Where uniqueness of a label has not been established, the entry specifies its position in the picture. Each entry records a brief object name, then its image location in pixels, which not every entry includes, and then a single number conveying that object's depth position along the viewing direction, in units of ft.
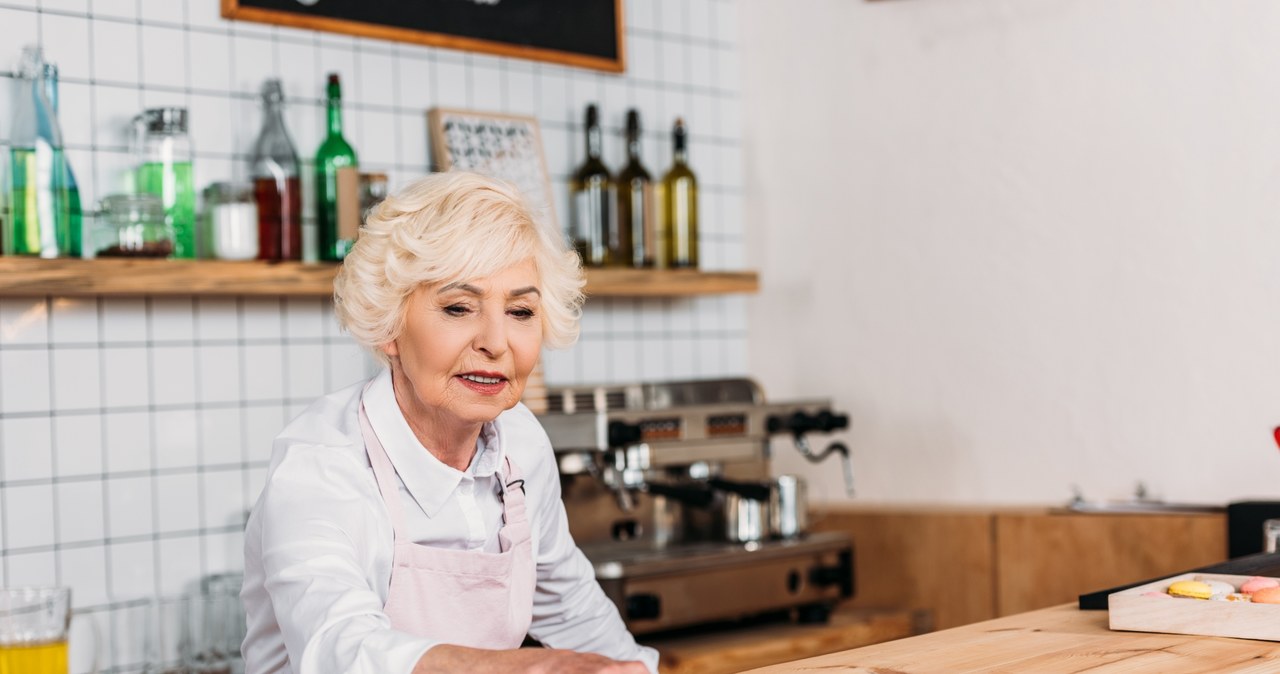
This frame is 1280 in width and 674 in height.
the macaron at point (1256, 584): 5.66
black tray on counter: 6.10
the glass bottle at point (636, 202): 10.90
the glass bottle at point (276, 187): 8.93
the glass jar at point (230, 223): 8.72
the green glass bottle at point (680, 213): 11.24
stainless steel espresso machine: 9.23
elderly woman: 5.37
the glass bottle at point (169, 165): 8.54
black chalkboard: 9.55
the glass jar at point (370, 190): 9.48
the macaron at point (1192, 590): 5.61
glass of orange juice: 6.59
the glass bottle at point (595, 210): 10.76
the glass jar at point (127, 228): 8.29
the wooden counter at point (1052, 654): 5.00
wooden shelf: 7.83
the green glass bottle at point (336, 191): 9.22
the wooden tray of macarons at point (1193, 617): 5.41
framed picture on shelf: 10.17
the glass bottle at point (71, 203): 8.21
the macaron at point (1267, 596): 5.52
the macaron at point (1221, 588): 5.66
